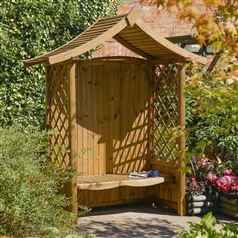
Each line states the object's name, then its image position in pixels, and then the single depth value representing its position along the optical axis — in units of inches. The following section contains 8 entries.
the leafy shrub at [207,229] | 245.2
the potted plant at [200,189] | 453.9
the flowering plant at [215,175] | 457.3
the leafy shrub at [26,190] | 346.8
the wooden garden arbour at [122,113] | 428.0
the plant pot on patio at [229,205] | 448.8
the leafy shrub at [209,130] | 328.2
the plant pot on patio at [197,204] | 453.1
